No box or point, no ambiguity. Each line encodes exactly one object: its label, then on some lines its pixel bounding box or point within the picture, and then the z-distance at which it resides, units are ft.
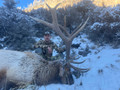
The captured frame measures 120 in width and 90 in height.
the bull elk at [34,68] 8.27
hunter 11.99
